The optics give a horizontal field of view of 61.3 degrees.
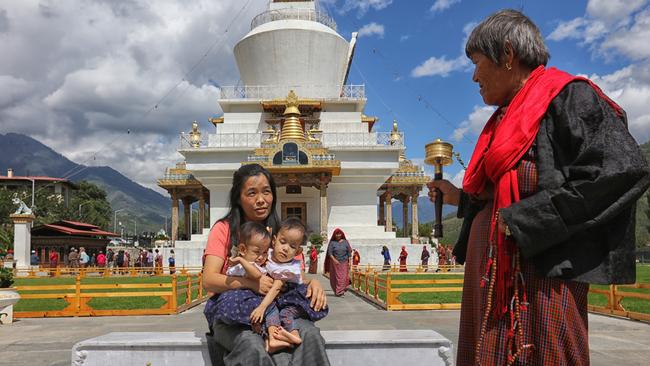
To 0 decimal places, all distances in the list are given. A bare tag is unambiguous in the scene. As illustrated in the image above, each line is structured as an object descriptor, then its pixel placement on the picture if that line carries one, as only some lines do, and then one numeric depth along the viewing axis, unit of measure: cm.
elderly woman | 199
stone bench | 338
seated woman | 296
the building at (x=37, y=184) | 6568
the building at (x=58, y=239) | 3114
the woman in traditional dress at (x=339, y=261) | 1388
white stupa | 2567
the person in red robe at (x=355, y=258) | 2136
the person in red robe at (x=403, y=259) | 2281
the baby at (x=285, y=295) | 299
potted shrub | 948
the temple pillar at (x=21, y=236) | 2438
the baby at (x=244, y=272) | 306
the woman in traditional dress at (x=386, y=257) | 2283
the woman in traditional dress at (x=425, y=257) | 2398
